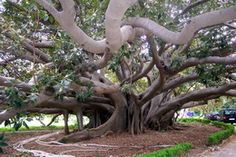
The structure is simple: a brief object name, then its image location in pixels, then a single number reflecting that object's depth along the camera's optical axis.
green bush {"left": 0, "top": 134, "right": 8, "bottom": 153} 4.25
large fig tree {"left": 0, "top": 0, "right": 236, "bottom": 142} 3.03
